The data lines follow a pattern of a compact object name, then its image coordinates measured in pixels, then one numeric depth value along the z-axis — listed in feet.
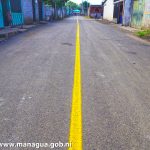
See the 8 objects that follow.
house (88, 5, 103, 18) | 259.80
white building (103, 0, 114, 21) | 148.42
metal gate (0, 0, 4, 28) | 66.00
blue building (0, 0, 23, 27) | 70.77
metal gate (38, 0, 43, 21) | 129.79
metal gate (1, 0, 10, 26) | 71.86
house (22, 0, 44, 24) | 94.70
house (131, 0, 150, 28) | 75.76
